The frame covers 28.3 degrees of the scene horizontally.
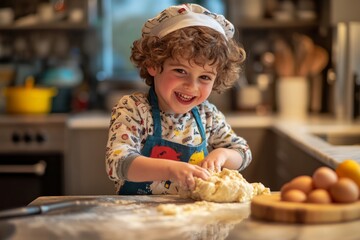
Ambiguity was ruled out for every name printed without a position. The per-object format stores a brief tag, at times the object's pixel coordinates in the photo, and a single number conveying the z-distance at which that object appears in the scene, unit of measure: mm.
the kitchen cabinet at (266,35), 4082
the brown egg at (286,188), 1475
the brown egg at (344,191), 1411
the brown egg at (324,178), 1441
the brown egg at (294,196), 1431
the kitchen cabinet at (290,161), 2810
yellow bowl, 3850
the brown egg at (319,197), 1411
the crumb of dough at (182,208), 1478
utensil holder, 3997
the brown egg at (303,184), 1456
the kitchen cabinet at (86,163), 3660
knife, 1420
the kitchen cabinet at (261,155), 3646
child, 1804
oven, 3627
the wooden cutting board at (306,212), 1371
